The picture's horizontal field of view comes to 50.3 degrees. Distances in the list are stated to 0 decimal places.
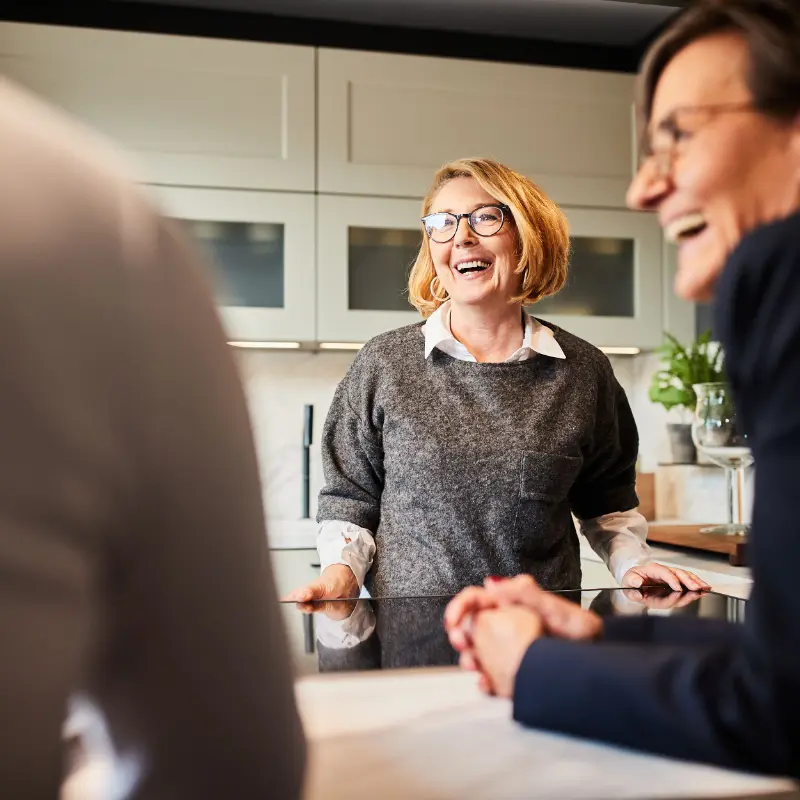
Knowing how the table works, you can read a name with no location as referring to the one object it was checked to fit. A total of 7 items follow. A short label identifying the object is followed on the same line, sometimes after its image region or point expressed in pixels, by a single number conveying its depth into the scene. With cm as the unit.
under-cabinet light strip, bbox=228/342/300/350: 274
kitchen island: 47
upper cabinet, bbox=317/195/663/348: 260
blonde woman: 141
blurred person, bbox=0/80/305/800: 30
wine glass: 190
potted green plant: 233
